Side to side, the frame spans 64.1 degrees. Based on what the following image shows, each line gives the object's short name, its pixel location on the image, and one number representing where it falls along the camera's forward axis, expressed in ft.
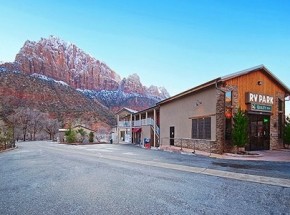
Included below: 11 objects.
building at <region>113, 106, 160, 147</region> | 101.18
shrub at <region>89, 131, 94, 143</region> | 140.08
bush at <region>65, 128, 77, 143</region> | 138.22
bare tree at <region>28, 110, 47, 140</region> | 217.97
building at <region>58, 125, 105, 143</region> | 144.25
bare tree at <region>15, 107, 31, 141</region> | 212.64
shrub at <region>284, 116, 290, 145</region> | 63.62
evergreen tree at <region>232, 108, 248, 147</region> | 52.92
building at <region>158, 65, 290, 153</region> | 55.88
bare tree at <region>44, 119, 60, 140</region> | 226.67
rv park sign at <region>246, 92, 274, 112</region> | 58.80
